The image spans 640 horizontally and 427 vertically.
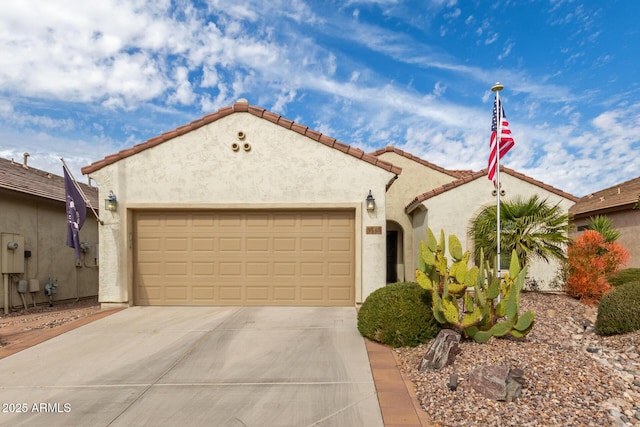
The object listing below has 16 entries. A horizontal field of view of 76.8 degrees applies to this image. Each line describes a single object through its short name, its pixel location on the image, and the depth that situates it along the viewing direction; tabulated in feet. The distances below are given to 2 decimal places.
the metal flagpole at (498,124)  28.14
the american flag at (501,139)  28.55
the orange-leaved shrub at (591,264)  34.19
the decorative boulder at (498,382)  14.03
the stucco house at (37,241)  34.78
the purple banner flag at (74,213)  31.55
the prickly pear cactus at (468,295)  19.22
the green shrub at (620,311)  22.30
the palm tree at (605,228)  40.73
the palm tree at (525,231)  32.07
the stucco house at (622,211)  50.09
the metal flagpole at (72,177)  30.96
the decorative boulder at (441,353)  17.15
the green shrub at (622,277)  35.42
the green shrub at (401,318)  20.45
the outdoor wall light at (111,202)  31.42
